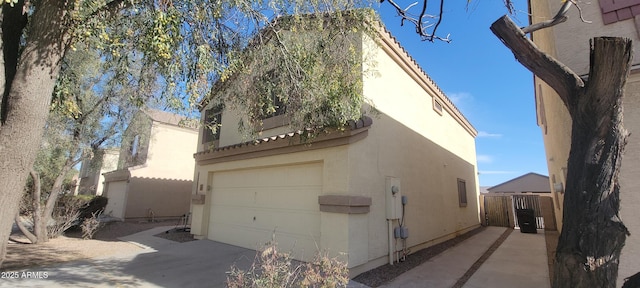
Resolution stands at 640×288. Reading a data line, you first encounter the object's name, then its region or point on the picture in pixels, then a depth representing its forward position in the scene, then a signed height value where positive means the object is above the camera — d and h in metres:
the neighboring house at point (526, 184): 35.48 +2.68
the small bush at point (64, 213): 11.35 -0.73
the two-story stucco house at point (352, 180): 6.46 +0.57
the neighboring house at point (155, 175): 17.16 +1.36
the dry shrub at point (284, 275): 3.21 -0.82
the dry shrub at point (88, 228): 10.84 -1.16
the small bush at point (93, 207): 14.21 -0.54
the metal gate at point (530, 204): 15.16 +0.12
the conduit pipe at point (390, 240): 7.15 -0.88
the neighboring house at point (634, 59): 4.36 +2.53
